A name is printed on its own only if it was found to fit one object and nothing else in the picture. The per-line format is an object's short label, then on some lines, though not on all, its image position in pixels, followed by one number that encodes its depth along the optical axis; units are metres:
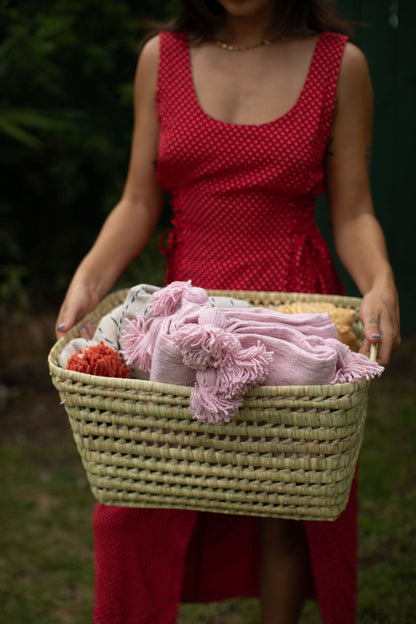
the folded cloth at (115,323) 1.35
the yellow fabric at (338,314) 1.47
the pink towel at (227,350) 1.11
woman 1.64
